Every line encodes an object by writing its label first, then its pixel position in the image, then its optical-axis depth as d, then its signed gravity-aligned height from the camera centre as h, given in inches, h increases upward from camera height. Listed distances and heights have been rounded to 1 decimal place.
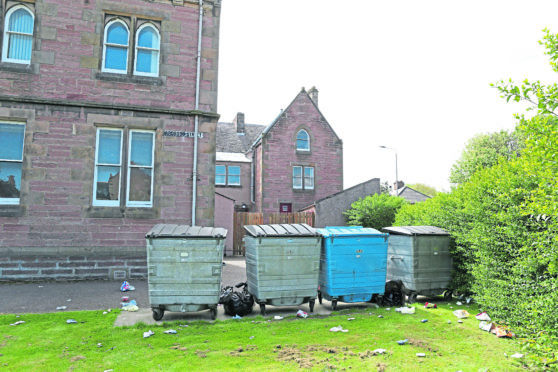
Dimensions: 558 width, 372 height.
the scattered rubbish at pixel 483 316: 242.4 -61.8
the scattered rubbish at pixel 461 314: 257.3 -63.8
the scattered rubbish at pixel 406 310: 269.1 -64.5
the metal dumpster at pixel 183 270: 243.9 -33.9
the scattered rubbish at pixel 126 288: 335.3 -63.6
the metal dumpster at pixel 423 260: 299.7 -30.4
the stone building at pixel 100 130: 383.6 +100.6
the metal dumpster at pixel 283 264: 262.8 -31.4
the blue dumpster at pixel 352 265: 277.9 -32.9
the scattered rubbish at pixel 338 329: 224.1 -66.2
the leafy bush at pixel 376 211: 780.0 +26.8
